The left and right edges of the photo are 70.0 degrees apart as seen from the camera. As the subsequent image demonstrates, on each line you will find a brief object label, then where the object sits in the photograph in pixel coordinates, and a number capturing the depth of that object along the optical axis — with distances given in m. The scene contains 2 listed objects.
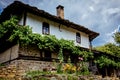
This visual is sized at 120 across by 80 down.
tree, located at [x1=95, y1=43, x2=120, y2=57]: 14.42
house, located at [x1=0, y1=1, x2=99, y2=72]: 7.22
